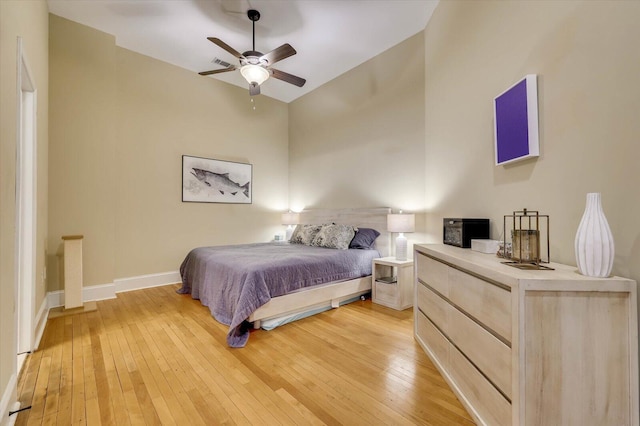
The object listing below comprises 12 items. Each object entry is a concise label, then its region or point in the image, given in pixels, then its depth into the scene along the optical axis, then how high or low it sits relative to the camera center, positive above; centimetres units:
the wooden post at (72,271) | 290 -61
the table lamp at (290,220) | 525 -13
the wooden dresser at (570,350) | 104 -54
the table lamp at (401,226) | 331 -16
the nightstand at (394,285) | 307 -85
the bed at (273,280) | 240 -69
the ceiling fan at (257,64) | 275 +164
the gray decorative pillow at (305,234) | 415 -33
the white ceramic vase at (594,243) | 107 -12
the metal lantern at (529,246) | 137 -18
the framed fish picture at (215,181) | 434 +57
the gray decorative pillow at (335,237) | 371 -33
